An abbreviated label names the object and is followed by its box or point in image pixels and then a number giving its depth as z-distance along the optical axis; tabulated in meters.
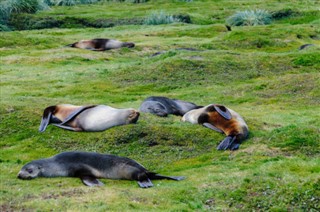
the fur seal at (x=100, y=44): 29.06
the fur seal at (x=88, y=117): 14.05
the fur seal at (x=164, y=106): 16.06
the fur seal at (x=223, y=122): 13.46
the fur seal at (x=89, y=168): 11.23
